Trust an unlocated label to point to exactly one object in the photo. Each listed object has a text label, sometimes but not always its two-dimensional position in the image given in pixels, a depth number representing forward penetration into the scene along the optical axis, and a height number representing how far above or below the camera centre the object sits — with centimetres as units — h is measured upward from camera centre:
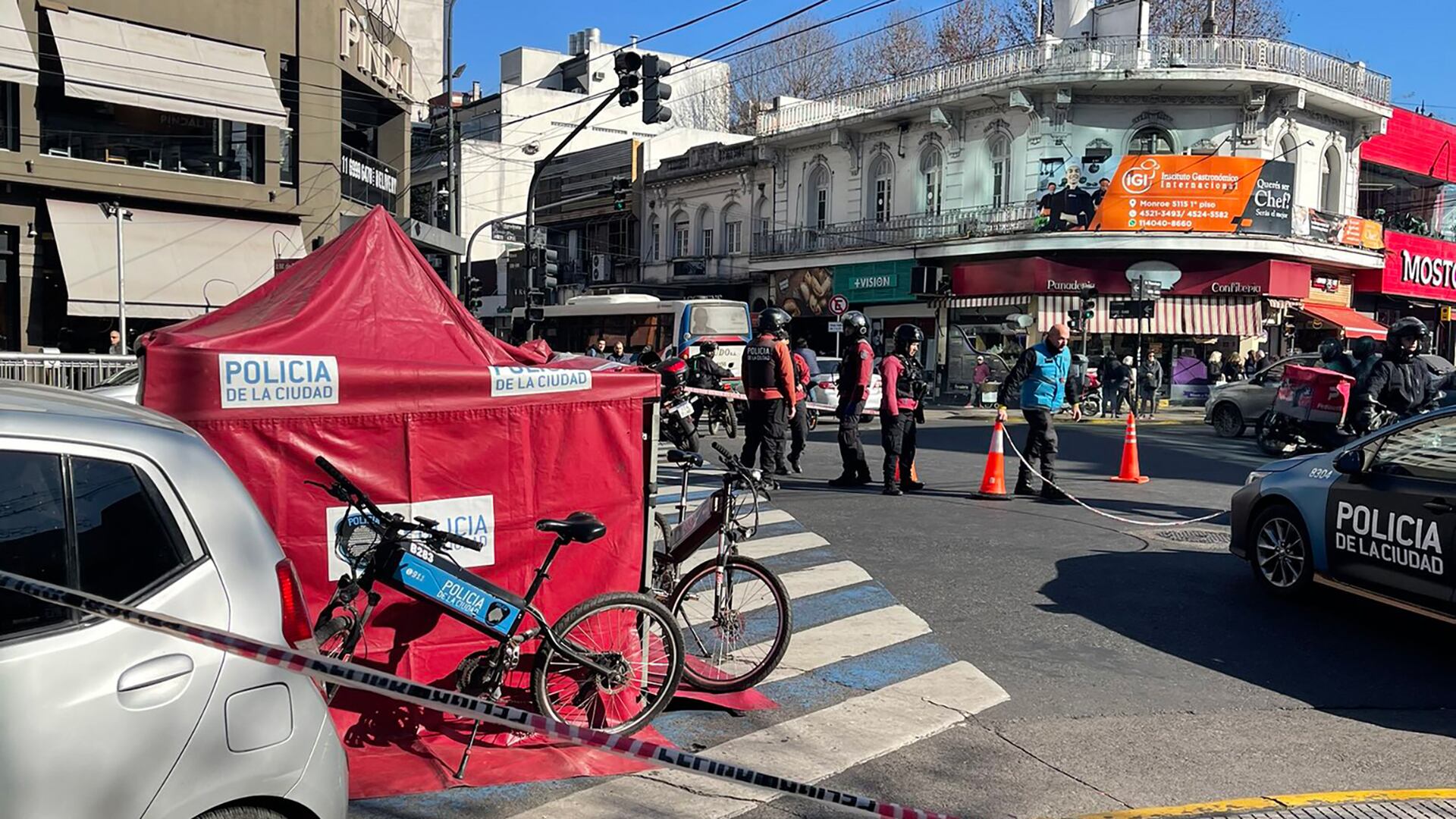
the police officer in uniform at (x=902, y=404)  1195 -54
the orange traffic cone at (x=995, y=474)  1212 -127
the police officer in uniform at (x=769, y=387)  1240 -40
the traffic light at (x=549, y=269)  2536 +168
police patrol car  642 -98
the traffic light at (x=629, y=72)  1734 +421
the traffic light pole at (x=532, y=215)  2236 +290
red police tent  458 -37
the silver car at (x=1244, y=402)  2014 -75
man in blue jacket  1170 -33
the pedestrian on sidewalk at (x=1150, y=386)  2861 -71
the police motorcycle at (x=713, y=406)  1938 -100
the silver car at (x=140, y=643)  255 -72
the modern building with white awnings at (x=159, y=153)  1966 +350
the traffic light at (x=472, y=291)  2872 +134
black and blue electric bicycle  443 -118
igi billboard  3156 +453
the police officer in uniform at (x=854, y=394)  1251 -46
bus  2719 +62
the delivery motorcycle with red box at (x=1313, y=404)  1516 -59
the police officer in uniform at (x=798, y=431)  1416 -101
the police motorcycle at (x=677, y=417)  1098 -69
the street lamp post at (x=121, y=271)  1955 +114
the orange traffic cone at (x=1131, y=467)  1365 -132
